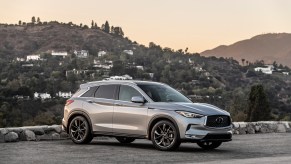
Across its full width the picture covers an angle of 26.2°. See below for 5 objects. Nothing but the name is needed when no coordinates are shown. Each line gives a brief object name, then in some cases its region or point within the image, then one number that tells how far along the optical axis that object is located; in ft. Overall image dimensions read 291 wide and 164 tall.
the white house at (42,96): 447.47
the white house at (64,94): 487.94
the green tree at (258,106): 229.66
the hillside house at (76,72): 617.62
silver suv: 44.75
